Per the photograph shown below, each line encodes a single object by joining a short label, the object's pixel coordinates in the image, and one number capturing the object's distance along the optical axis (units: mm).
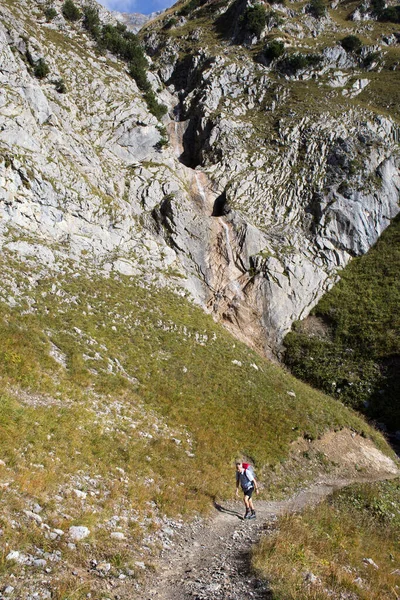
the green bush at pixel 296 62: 65625
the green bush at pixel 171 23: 85125
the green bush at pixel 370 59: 68688
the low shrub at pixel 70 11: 56844
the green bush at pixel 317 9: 78625
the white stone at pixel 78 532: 8055
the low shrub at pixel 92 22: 57625
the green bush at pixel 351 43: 68812
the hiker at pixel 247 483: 12547
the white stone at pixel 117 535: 8812
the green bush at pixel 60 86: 44062
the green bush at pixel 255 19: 71688
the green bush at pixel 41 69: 43219
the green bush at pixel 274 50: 67000
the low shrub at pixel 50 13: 54438
